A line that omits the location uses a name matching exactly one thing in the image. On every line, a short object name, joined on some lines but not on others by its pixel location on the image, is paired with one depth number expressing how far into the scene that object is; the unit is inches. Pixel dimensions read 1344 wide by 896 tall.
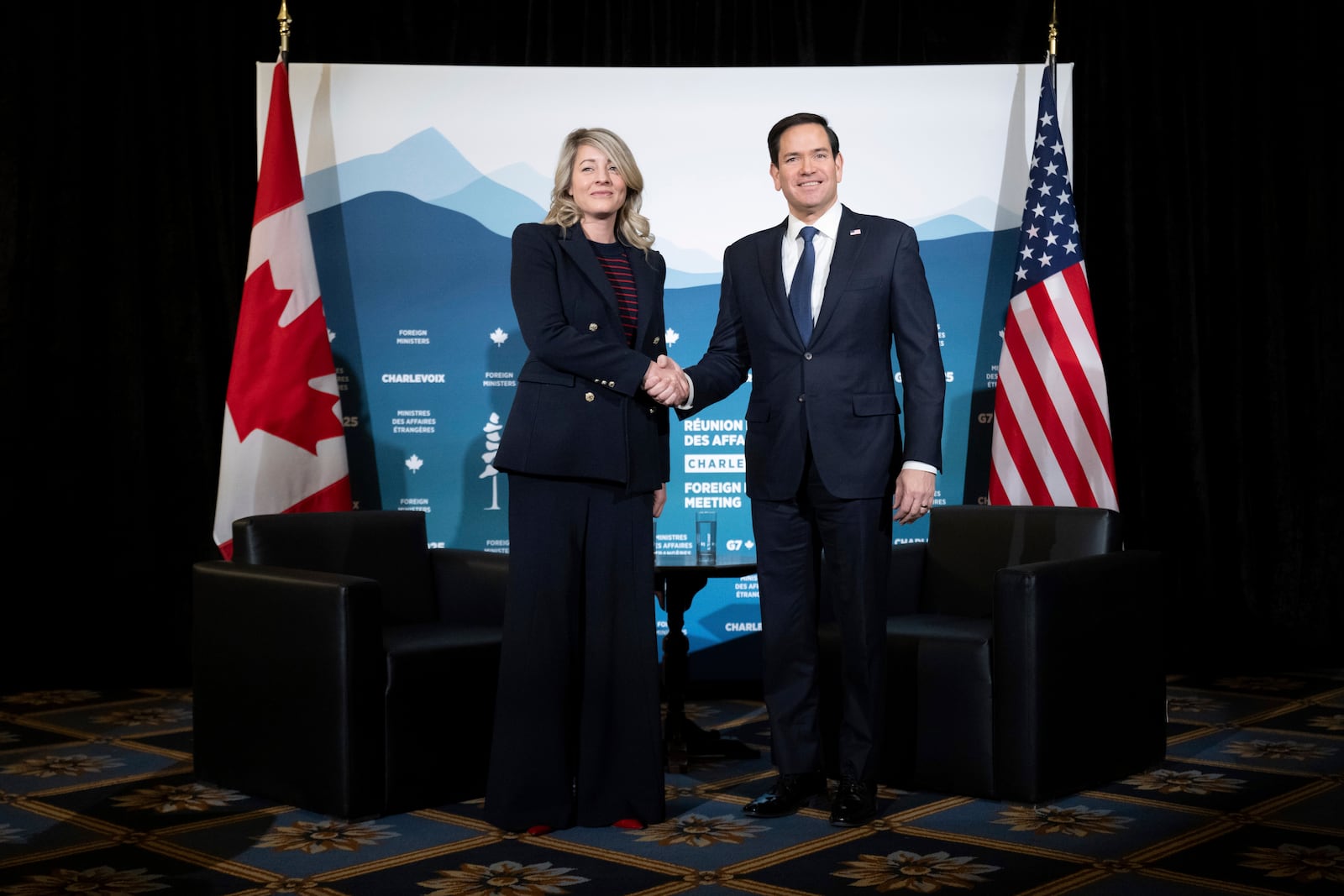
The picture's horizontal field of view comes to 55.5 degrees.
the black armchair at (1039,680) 125.3
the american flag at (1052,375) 184.7
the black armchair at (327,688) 121.6
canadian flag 180.1
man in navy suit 118.7
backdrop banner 192.5
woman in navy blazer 117.8
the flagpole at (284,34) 186.1
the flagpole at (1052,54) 190.9
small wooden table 146.5
